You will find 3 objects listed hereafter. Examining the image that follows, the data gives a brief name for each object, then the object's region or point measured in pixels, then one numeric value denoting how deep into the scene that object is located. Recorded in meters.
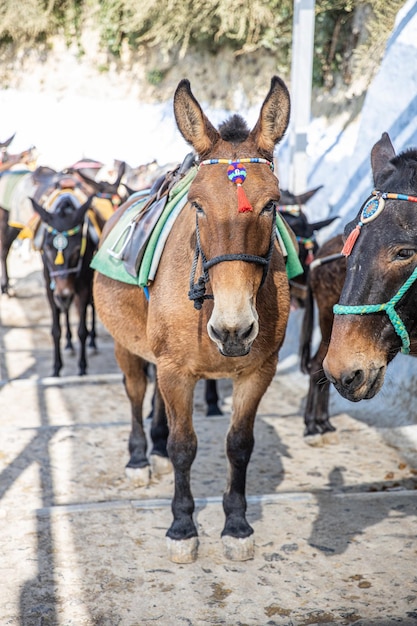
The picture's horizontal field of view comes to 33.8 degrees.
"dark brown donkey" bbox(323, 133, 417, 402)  2.59
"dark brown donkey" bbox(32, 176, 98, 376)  7.79
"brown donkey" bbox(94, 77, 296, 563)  3.00
